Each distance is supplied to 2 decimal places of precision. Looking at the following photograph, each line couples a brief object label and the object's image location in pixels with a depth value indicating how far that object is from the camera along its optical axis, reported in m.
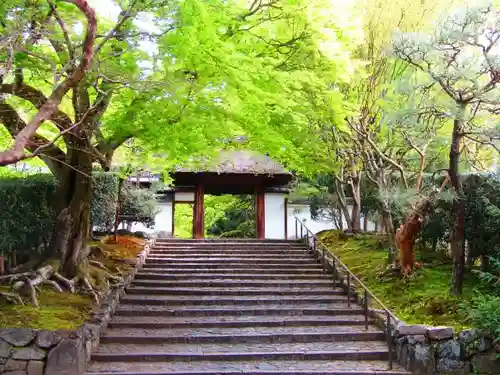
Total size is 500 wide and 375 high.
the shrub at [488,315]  8.27
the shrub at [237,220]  26.88
